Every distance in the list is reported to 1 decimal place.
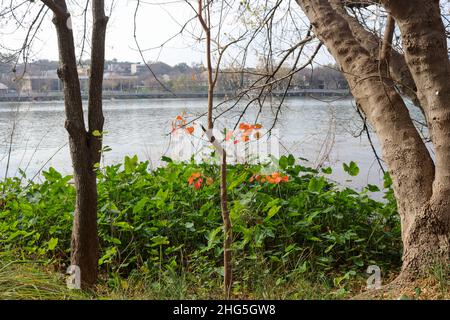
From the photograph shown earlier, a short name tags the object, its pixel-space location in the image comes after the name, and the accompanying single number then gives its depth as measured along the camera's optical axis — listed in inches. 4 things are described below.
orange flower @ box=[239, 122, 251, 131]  118.5
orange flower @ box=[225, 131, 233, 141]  121.2
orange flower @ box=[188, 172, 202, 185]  109.8
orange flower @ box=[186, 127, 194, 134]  115.3
